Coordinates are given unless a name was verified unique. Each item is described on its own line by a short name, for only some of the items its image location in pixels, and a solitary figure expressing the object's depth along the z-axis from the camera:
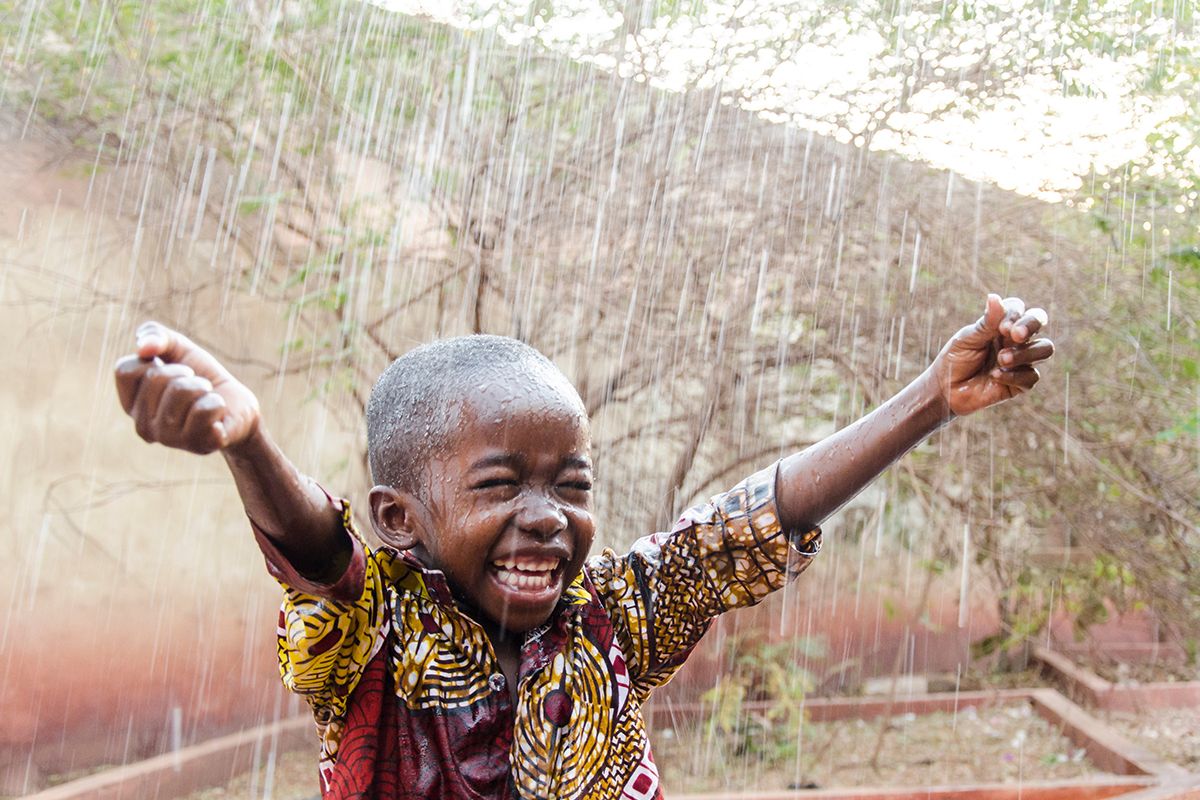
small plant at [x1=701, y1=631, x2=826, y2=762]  4.74
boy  1.33
